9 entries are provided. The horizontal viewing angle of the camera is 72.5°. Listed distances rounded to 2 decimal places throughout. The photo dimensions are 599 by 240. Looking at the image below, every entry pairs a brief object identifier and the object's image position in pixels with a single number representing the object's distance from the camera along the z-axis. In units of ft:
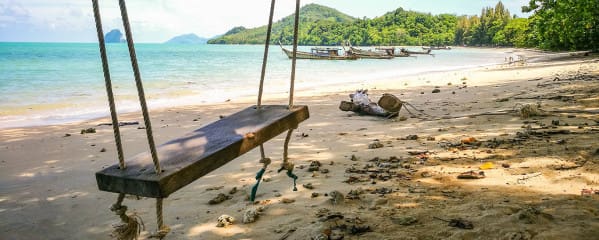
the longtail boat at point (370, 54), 176.14
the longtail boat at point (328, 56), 166.61
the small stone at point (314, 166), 14.88
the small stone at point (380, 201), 10.61
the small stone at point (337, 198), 10.89
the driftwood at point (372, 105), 25.80
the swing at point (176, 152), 6.16
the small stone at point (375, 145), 17.60
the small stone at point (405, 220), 9.16
